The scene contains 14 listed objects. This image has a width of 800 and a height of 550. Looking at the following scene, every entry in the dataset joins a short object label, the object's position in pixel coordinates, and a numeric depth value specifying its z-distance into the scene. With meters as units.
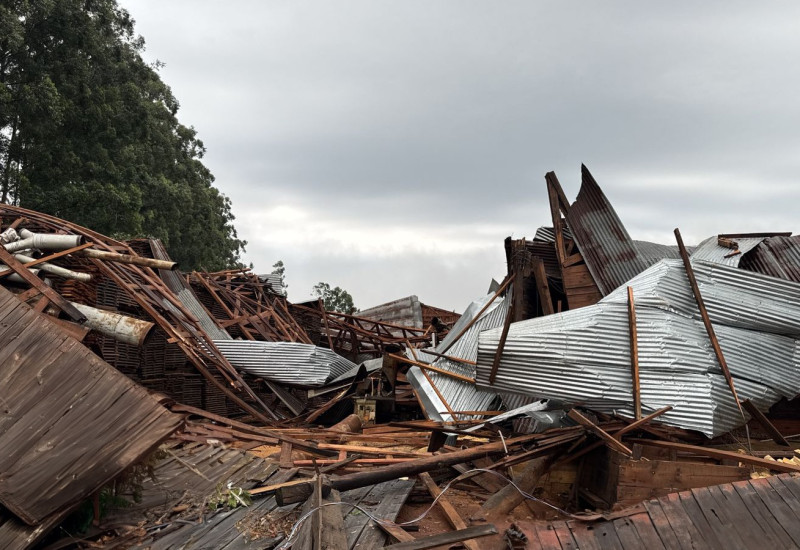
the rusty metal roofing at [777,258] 7.62
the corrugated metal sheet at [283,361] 10.45
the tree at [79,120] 16.48
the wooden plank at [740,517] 4.03
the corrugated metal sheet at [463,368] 8.42
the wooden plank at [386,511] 4.27
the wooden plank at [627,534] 3.99
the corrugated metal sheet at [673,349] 6.13
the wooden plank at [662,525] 3.99
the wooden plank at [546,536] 3.98
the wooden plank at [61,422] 4.27
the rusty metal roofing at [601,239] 8.24
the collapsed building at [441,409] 4.32
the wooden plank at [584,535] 4.01
